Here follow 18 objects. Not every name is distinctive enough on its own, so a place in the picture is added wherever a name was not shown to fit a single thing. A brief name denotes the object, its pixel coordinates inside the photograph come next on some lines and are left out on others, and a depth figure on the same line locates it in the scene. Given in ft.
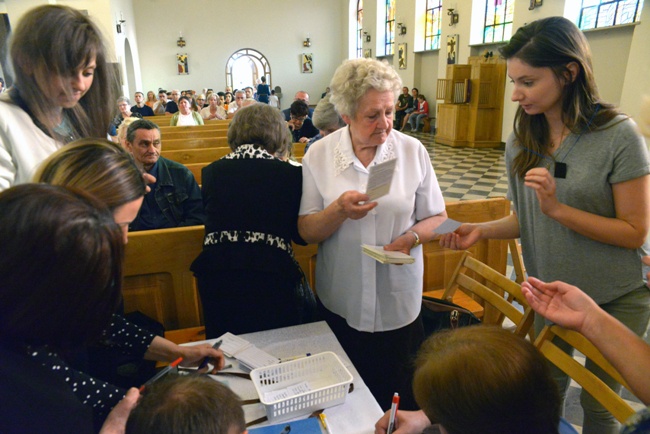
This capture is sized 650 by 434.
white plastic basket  4.08
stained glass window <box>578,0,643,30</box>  25.09
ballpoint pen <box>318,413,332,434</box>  3.97
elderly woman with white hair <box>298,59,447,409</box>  5.76
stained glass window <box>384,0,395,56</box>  54.80
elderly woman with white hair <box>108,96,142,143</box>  28.81
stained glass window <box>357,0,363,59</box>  65.25
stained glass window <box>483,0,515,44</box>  35.00
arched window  85.44
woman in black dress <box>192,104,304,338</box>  6.01
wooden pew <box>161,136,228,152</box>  19.04
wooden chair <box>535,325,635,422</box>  4.35
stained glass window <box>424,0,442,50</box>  45.01
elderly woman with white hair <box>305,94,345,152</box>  11.24
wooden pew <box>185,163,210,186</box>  14.28
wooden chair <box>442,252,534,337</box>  6.21
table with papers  4.12
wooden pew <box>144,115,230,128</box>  32.34
